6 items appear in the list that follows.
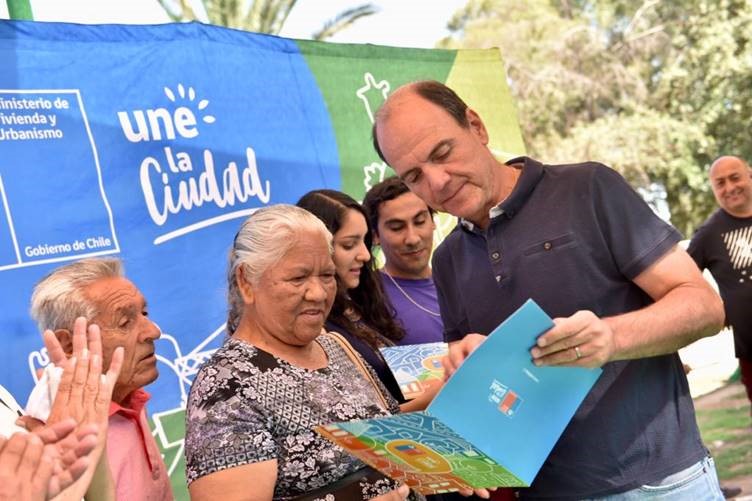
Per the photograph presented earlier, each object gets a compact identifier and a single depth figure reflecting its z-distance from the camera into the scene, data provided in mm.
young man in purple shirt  3710
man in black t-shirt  6438
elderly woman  2074
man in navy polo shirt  1967
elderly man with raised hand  2621
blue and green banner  3477
